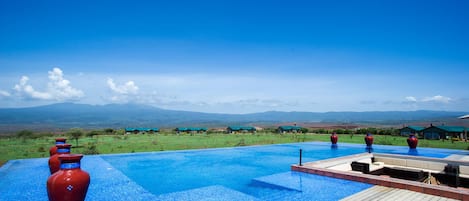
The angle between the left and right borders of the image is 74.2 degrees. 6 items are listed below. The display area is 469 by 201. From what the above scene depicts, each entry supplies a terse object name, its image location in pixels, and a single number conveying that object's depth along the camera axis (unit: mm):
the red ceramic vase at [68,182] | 3428
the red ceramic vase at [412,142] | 12367
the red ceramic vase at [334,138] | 14884
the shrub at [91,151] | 11763
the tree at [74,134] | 17666
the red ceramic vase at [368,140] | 13133
